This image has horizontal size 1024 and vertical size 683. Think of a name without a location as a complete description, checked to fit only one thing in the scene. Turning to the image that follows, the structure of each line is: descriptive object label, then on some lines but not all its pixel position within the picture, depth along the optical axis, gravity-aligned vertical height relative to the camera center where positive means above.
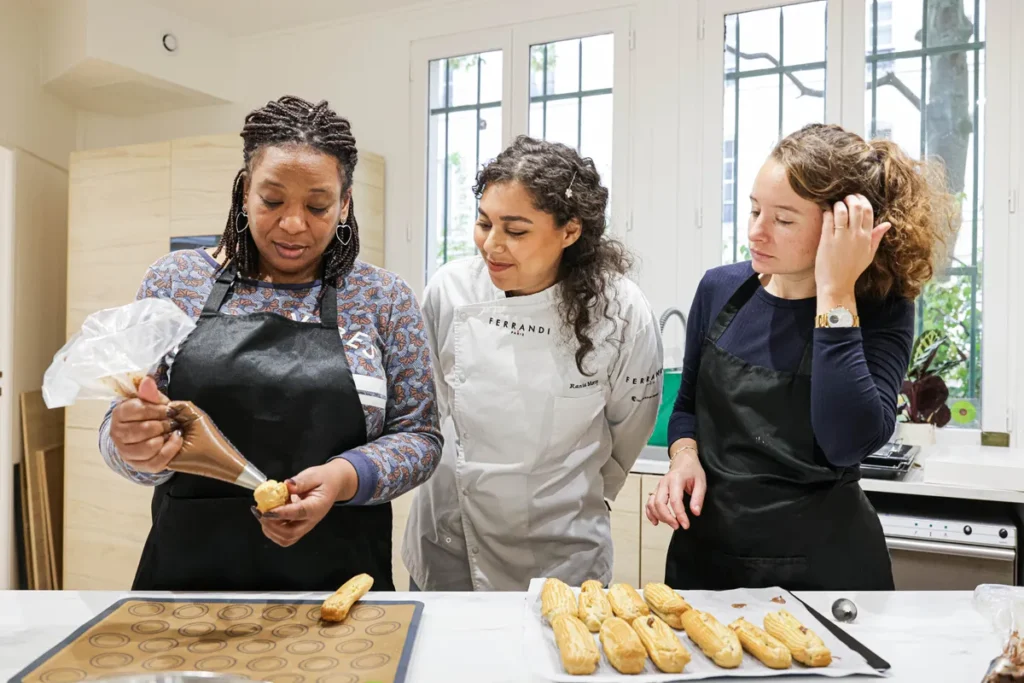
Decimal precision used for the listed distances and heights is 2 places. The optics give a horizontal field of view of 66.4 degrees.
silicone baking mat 0.93 -0.40
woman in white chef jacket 1.60 -0.09
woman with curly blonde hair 1.28 -0.05
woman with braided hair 1.26 -0.07
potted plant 2.84 -0.20
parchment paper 0.94 -0.39
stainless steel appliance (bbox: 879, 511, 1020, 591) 2.32 -0.62
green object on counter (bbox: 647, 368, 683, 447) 2.98 -0.24
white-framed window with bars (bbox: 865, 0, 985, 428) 3.02 +0.82
